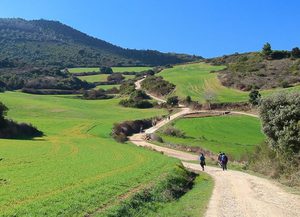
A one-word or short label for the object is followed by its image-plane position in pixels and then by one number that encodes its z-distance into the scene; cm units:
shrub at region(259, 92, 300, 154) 2228
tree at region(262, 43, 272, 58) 9279
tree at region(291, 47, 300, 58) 8869
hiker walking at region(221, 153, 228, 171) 2899
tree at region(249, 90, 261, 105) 6227
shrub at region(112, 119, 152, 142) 5035
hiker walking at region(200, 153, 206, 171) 2884
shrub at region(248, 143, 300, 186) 2182
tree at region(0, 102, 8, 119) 4420
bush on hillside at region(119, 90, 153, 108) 7556
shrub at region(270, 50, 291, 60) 9001
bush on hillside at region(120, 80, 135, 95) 8806
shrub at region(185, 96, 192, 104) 7361
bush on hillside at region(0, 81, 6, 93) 8370
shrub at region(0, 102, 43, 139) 4324
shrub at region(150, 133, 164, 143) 4640
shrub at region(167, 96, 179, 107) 7365
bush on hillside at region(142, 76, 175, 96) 8662
